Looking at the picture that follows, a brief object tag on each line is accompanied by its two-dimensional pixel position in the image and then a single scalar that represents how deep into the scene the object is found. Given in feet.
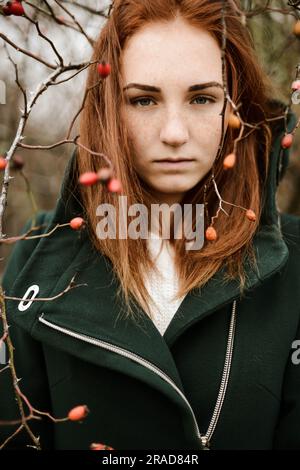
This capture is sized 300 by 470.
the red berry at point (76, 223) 2.57
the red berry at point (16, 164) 2.59
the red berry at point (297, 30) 2.58
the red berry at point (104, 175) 2.20
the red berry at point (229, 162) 2.43
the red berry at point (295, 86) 2.55
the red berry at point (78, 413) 2.41
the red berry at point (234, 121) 2.58
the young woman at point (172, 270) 2.75
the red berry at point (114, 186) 2.23
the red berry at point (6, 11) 2.43
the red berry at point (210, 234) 2.77
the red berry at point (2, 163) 2.38
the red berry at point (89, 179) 2.26
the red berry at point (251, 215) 2.65
